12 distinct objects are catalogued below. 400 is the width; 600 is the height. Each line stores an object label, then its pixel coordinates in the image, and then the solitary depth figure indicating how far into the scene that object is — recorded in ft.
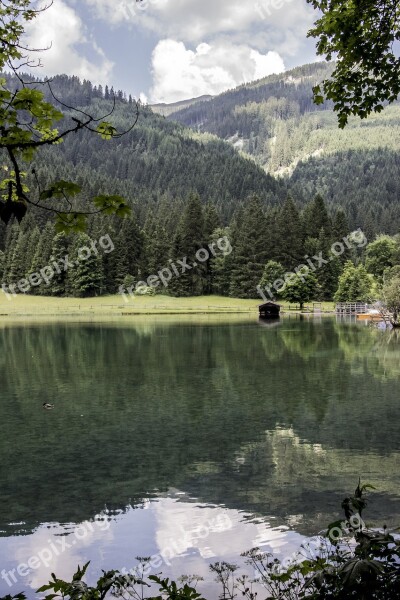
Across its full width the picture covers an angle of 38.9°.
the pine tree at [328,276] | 379.14
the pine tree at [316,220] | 420.77
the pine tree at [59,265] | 398.83
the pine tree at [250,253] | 391.45
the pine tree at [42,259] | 402.93
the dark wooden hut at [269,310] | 271.28
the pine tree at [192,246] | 394.93
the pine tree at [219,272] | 401.49
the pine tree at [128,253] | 404.16
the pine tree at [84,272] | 386.93
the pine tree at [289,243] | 402.93
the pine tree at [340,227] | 419.33
